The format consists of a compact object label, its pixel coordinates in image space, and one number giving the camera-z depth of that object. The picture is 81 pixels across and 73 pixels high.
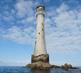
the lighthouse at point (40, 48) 68.19
